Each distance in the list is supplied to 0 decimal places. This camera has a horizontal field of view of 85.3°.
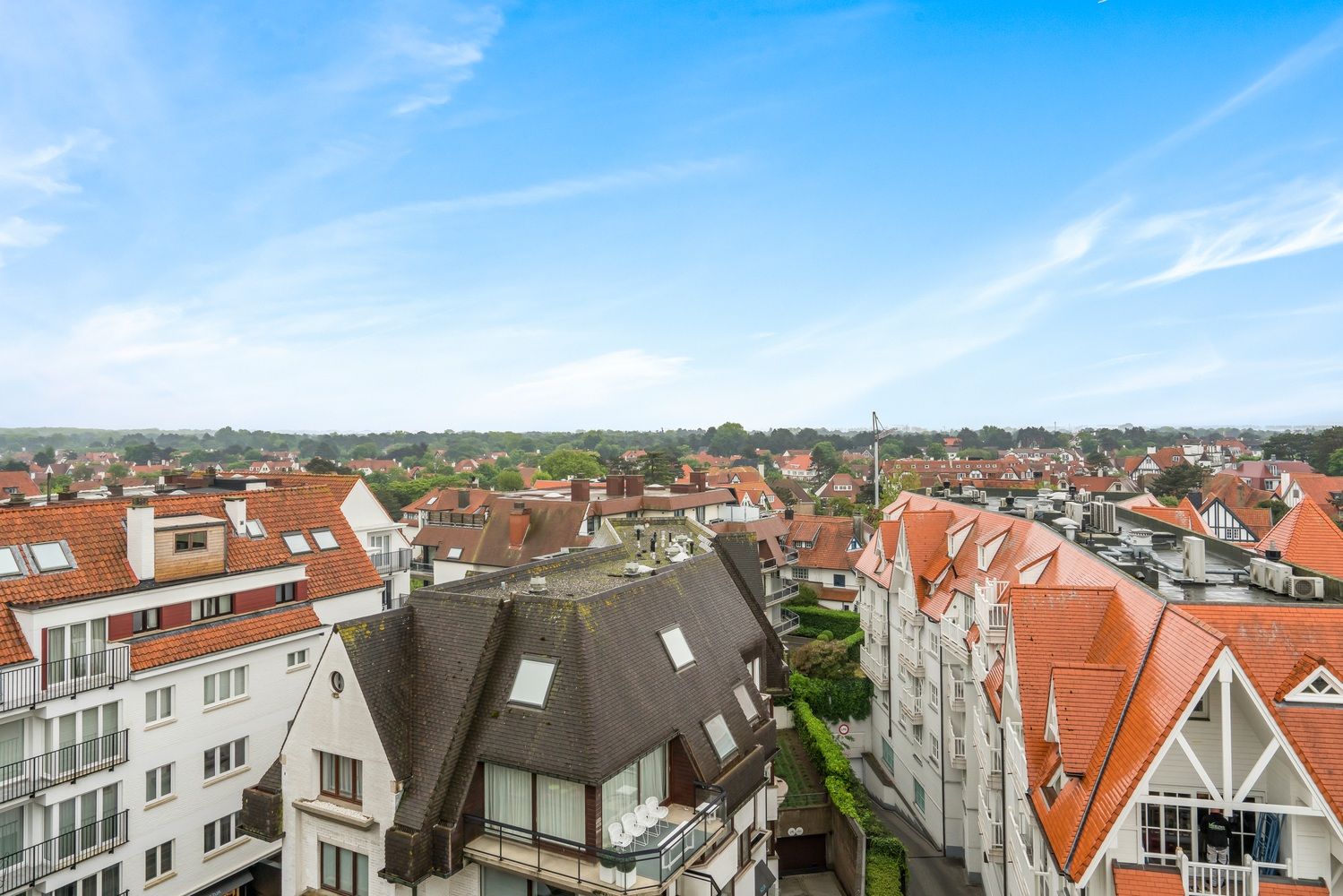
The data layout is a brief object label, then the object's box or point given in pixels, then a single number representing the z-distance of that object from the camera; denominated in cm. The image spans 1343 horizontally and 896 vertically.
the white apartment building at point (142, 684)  1928
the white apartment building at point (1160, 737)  1168
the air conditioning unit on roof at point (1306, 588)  1620
